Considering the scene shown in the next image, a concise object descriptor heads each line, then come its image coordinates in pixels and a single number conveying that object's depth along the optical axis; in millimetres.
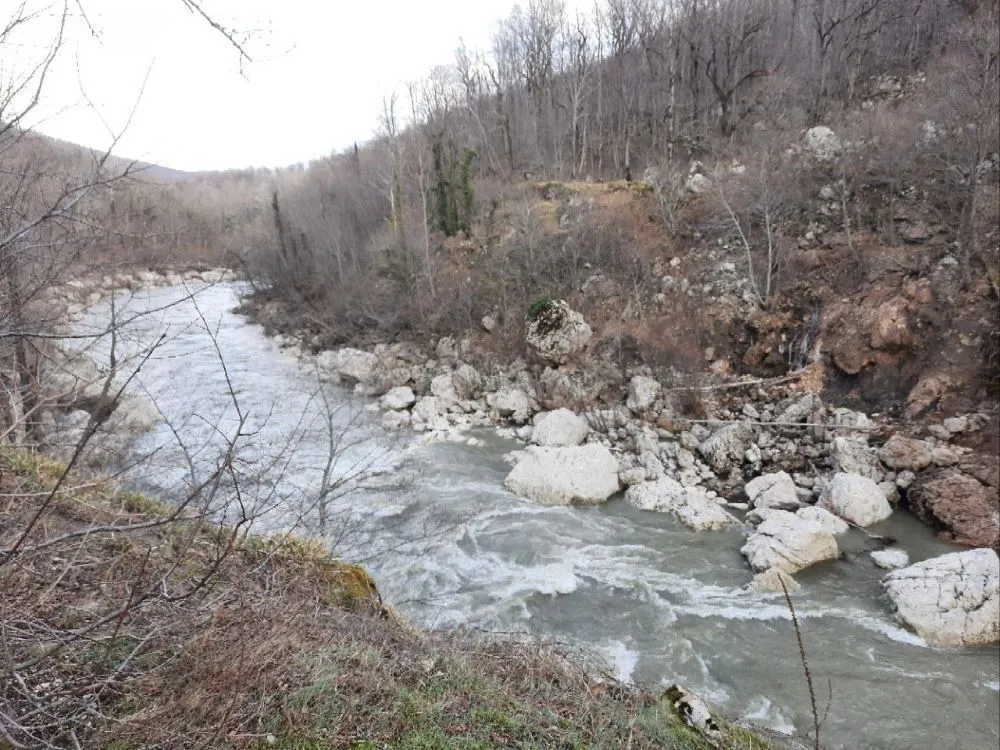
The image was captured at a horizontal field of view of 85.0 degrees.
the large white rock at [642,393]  14039
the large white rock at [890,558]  8039
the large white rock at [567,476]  10453
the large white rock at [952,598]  6492
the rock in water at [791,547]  8039
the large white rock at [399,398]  16156
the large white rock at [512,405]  14898
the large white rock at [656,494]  10078
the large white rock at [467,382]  16500
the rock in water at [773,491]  9734
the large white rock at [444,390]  15961
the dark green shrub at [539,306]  17172
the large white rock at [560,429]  12961
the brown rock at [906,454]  9797
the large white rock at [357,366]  18562
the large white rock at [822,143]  17734
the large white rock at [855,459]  10078
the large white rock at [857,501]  9102
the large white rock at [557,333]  16500
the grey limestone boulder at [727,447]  11375
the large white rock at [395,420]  14634
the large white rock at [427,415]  14617
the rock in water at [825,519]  8826
